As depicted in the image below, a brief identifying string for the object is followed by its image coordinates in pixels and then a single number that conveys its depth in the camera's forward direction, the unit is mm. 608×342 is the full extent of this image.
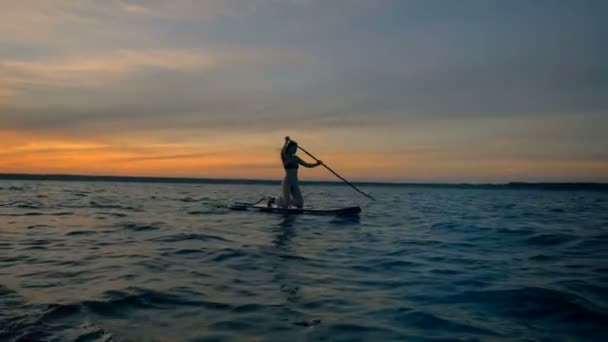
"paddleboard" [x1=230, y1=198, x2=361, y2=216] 20062
